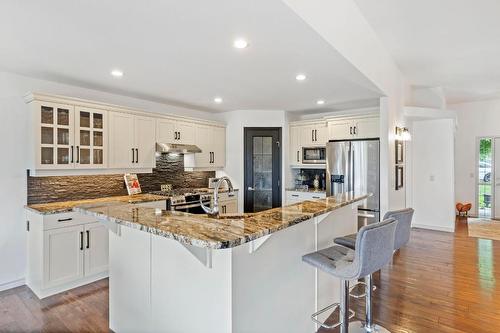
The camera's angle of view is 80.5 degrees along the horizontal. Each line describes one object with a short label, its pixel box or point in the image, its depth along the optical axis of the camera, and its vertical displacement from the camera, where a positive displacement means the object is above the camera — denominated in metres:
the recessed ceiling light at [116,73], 3.37 +1.12
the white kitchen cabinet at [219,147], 5.81 +0.42
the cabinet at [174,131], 4.78 +0.63
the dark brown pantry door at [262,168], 5.92 +0.00
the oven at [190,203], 4.39 -0.55
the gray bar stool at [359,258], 1.94 -0.66
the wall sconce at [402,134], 4.91 +0.60
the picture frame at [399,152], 4.88 +0.28
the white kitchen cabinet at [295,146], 6.01 +0.45
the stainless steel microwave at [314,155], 5.81 +0.26
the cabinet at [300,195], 5.62 -0.53
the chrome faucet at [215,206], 2.49 -0.33
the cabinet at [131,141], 4.15 +0.41
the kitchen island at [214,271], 1.66 -0.68
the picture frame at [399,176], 4.91 -0.15
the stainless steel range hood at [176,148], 4.70 +0.33
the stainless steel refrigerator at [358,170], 4.80 -0.03
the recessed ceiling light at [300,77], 3.54 +1.12
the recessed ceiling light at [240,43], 2.53 +1.09
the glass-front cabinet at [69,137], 3.49 +0.40
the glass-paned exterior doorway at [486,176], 7.24 -0.20
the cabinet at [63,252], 3.21 -0.96
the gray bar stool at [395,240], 2.44 -0.65
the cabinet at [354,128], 5.09 +0.72
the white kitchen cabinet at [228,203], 5.46 -0.66
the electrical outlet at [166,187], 5.07 -0.33
